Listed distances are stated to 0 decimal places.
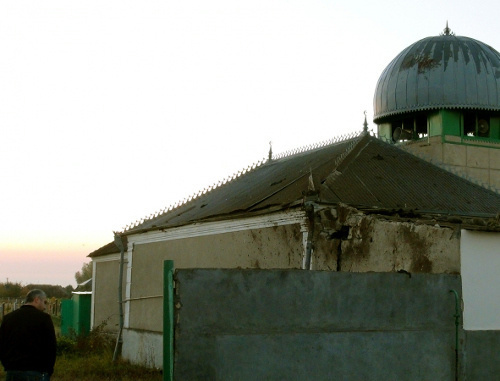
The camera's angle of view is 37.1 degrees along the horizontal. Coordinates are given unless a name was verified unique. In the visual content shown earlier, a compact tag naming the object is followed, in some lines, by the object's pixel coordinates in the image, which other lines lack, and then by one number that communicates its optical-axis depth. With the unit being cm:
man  767
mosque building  785
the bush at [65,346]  1998
